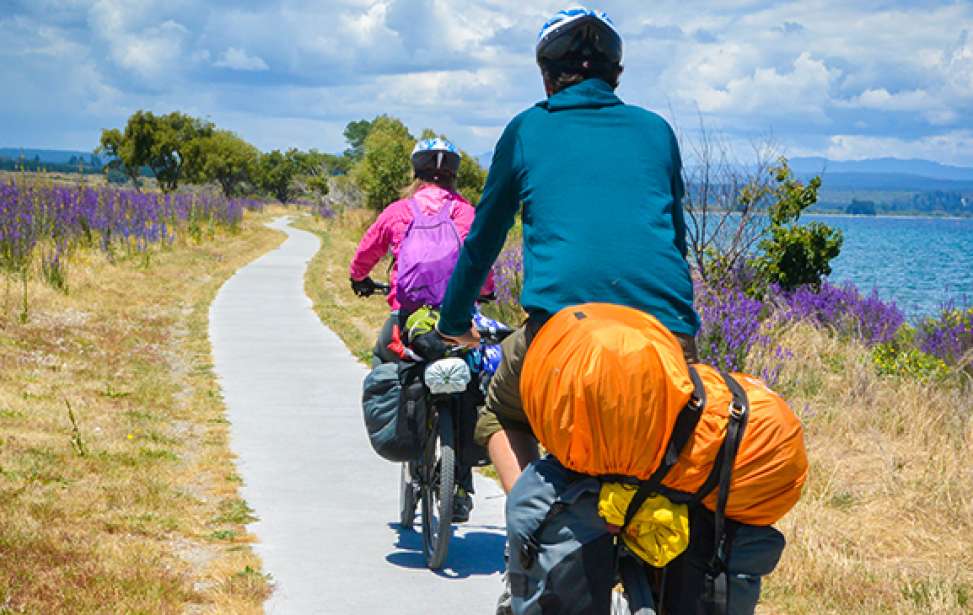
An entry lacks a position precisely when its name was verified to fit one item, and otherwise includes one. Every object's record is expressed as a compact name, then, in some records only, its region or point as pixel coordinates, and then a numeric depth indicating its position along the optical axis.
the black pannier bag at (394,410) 5.59
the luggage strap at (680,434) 2.62
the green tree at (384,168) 33.44
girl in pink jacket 5.80
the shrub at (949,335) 11.55
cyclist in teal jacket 3.03
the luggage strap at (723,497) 2.62
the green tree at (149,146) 59.38
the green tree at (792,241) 14.31
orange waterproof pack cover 2.53
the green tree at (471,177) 37.00
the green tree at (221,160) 66.81
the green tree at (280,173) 101.19
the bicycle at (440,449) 5.34
